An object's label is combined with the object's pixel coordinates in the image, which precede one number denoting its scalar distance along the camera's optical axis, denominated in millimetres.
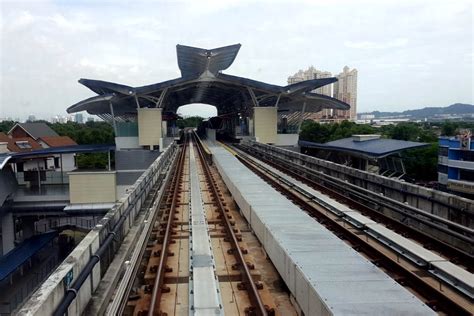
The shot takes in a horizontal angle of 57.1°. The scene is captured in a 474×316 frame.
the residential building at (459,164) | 41375
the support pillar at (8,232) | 26328
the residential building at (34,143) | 30086
